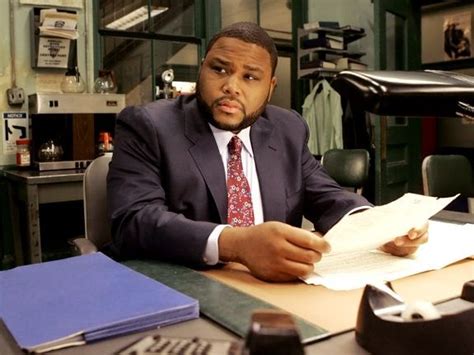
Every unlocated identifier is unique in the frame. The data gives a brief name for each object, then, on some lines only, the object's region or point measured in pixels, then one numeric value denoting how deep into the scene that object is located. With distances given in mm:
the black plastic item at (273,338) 412
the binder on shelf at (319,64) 4223
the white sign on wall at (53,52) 3229
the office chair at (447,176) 2592
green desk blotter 648
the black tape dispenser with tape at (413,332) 552
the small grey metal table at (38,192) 2635
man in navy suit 1103
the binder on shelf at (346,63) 4306
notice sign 3158
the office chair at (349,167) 3105
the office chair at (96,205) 1479
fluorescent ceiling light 3703
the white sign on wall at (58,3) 3217
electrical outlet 3152
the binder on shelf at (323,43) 4250
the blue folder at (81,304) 617
